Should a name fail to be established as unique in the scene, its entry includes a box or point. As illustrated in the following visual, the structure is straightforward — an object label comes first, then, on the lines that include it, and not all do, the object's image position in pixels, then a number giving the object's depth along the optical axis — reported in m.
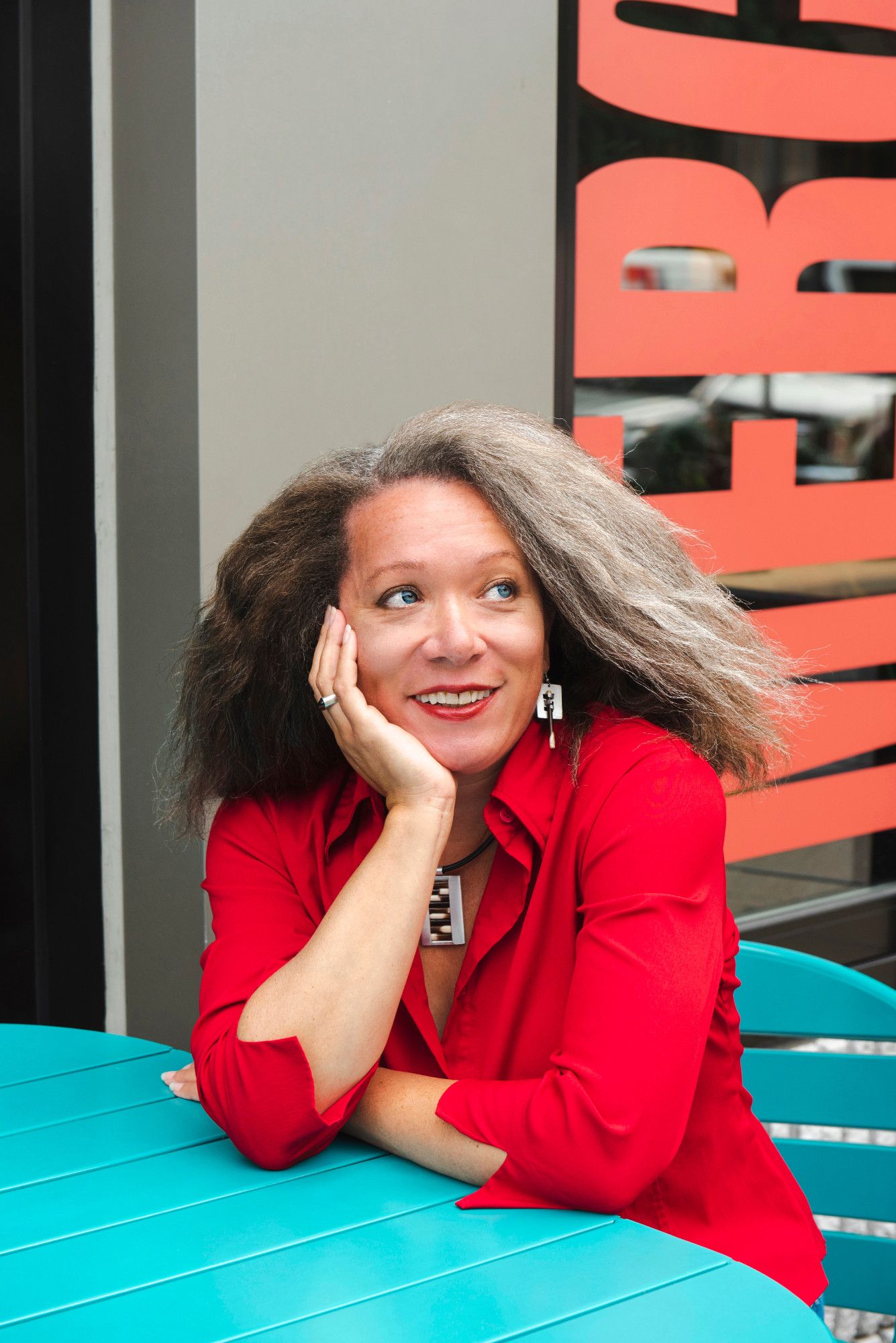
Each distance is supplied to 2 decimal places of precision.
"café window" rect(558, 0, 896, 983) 2.88
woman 1.93
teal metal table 1.79
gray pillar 2.50
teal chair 2.11
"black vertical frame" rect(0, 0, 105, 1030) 2.56
